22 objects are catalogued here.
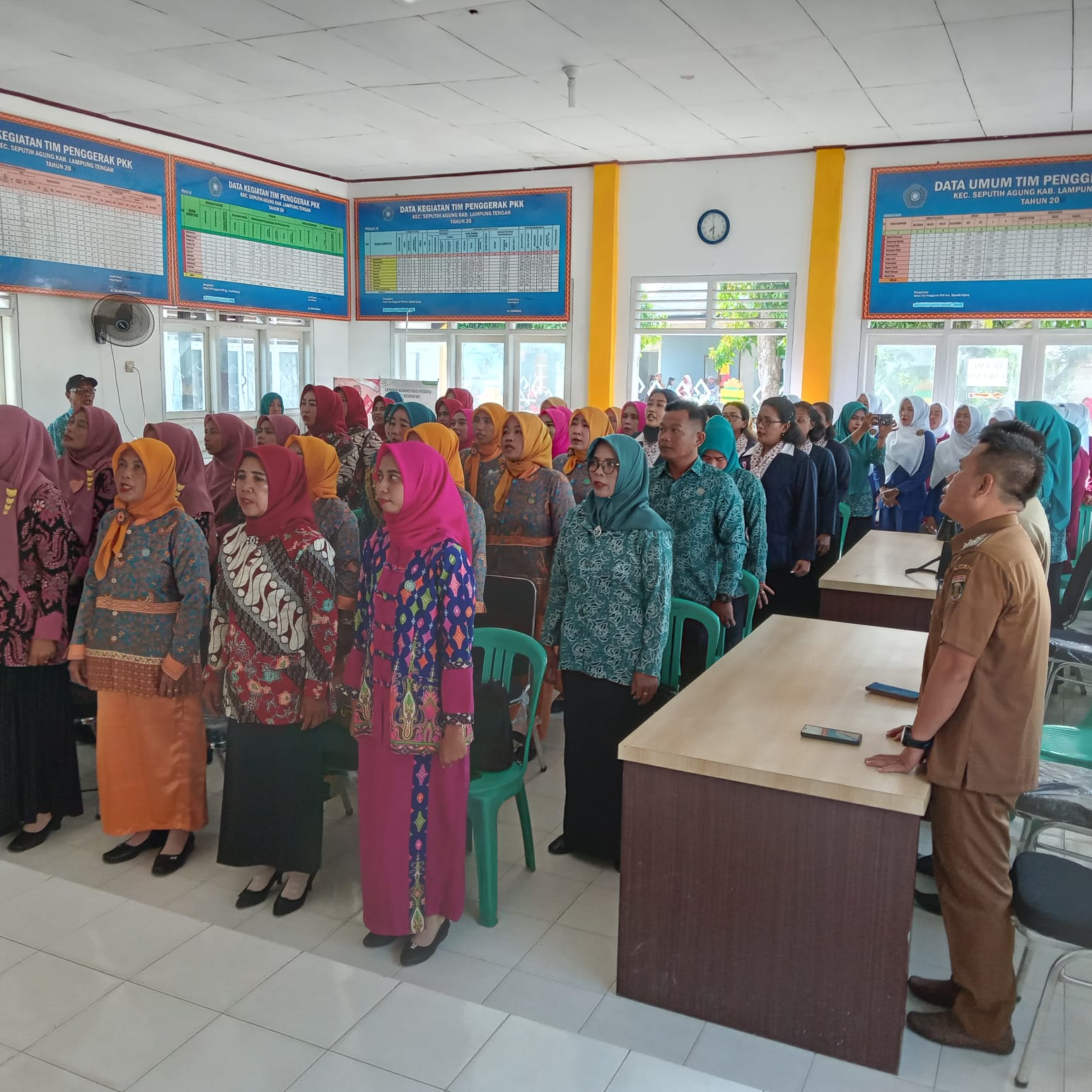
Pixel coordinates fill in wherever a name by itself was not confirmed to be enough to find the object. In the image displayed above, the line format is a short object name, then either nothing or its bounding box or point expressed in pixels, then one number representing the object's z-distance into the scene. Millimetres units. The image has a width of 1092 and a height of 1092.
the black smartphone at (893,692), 2598
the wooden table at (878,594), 3912
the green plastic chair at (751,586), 4012
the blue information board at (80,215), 6945
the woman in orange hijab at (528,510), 4445
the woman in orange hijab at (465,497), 3809
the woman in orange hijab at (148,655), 3033
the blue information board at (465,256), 9602
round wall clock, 8789
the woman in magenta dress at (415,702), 2521
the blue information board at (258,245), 8500
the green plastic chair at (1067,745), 2904
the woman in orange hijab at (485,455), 4785
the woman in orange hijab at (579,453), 5414
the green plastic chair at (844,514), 6867
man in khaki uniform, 2061
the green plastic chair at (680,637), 3342
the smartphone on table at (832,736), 2268
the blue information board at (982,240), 7746
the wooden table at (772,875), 2098
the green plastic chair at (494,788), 2787
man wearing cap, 5902
